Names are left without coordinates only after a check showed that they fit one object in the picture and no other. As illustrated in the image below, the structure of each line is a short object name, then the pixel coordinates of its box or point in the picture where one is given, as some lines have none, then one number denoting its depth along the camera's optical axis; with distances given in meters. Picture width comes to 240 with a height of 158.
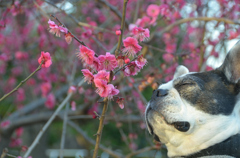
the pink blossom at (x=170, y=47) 3.99
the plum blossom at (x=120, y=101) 1.51
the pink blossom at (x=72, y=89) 2.55
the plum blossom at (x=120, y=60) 1.44
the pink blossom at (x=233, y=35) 3.28
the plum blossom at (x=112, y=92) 1.42
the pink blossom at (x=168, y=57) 3.63
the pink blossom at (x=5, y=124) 4.08
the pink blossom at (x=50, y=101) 4.19
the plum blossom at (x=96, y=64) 1.46
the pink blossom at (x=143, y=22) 2.94
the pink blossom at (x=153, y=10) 2.93
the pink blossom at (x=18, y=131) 4.70
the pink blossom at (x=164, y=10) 2.93
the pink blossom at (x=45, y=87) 4.33
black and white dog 1.44
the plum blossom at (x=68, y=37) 1.51
